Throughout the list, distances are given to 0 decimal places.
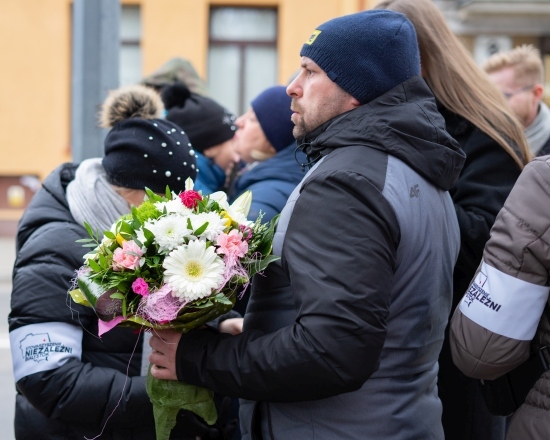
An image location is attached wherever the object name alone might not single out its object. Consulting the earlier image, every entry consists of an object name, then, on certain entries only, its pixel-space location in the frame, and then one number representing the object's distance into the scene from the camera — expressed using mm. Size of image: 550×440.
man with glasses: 4555
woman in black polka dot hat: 2525
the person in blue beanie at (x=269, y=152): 3459
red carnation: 2225
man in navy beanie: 1918
